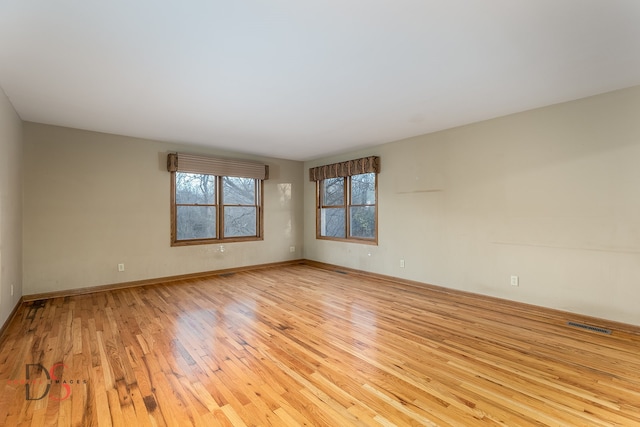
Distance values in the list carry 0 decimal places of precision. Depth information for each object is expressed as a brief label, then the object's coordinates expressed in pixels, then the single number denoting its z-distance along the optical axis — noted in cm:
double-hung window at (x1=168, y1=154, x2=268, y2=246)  541
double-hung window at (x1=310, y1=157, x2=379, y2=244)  568
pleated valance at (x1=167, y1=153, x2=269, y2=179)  523
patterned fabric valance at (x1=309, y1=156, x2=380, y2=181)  543
